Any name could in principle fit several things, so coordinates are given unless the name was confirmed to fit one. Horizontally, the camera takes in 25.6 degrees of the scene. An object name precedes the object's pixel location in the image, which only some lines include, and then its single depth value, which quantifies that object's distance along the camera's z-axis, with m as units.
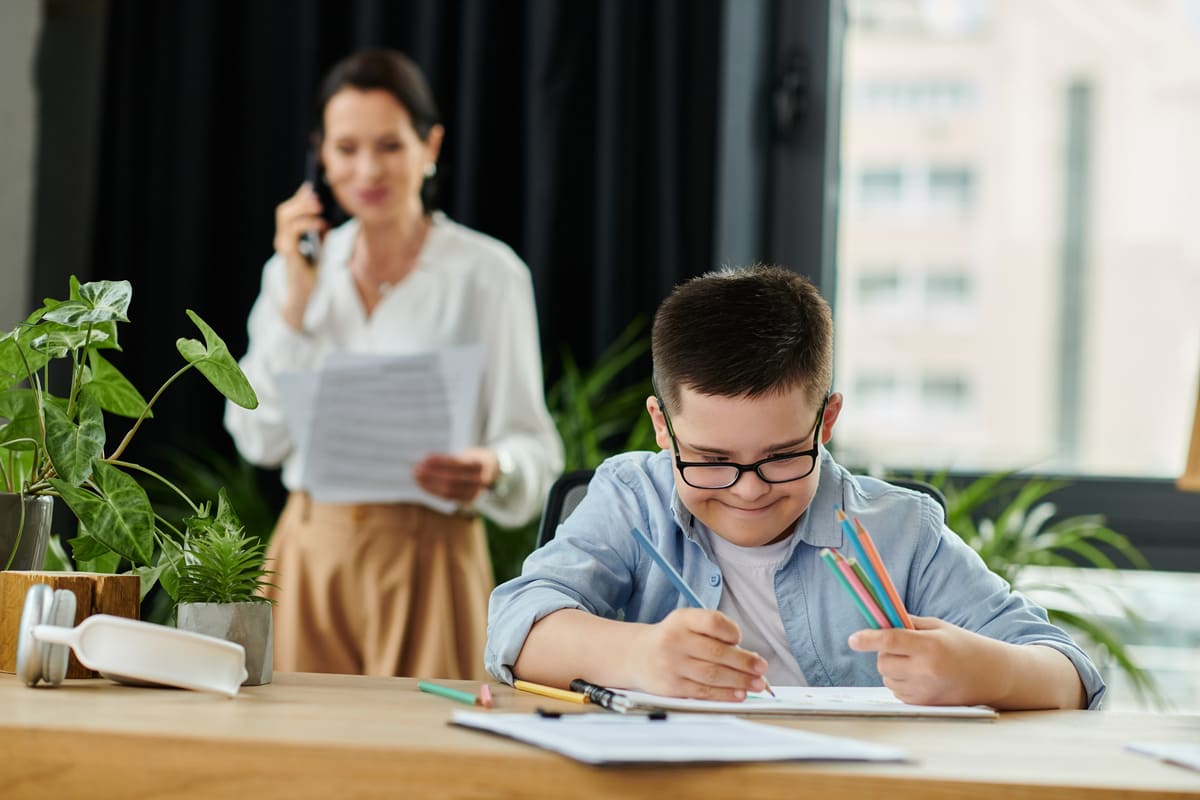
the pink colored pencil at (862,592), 1.80
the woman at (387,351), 2.90
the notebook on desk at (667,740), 1.59
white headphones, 1.75
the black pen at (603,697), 1.78
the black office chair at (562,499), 2.23
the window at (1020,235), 3.82
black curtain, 3.68
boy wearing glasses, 1.95
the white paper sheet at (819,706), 1.80
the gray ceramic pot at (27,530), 1.94
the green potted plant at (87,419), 1.89
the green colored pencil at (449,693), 1.81
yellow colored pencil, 1.84
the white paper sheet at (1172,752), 1.65
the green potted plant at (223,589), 1.89
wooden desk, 1.59
